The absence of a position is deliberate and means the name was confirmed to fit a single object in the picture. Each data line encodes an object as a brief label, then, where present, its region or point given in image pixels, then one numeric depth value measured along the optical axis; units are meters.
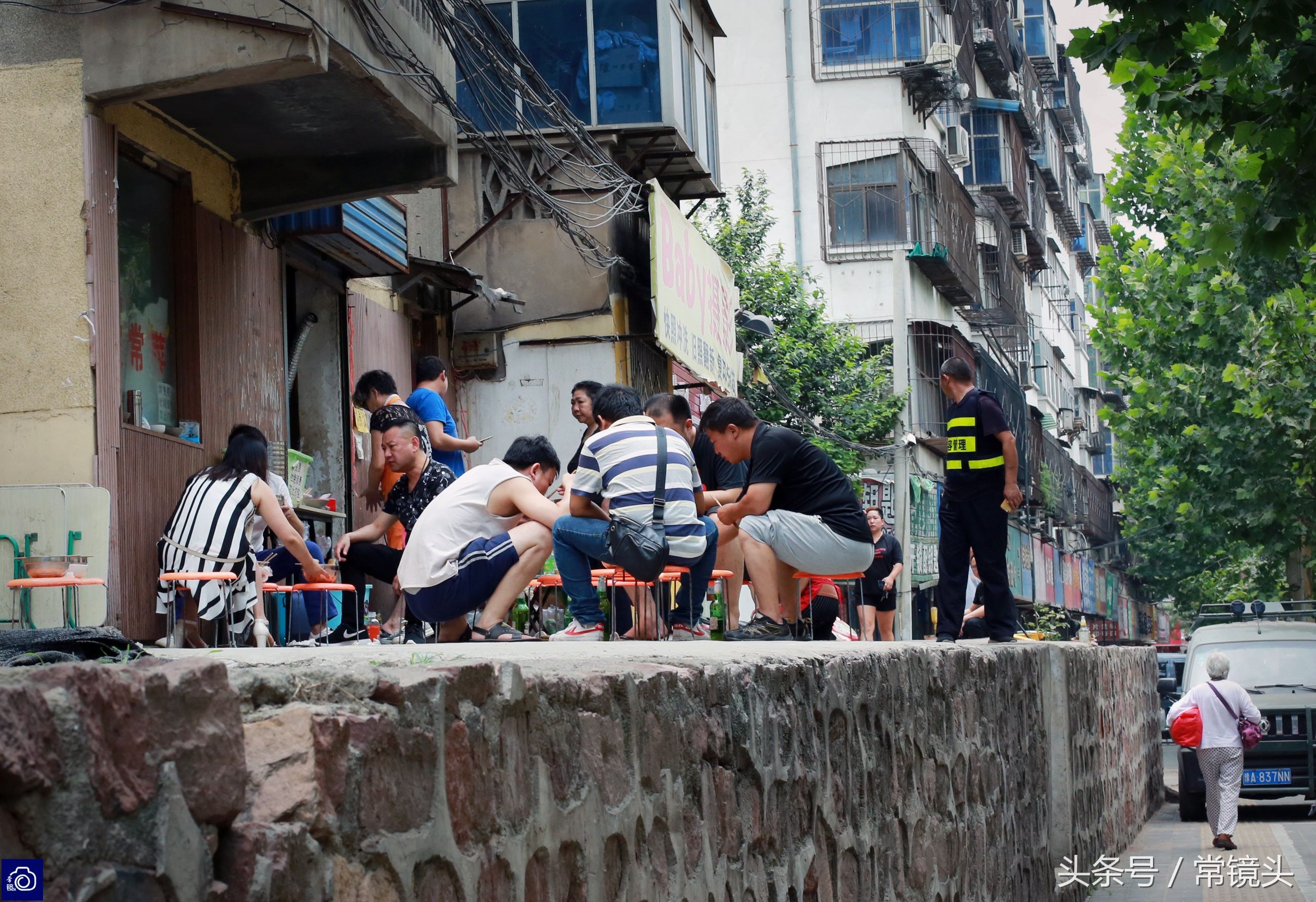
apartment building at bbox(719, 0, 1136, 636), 32.12
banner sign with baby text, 15.41
